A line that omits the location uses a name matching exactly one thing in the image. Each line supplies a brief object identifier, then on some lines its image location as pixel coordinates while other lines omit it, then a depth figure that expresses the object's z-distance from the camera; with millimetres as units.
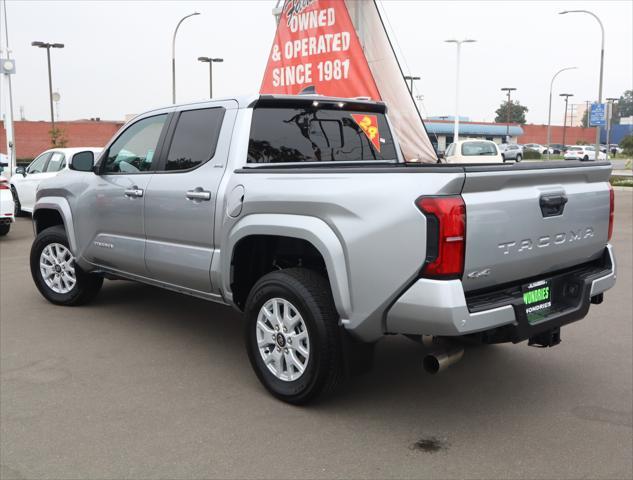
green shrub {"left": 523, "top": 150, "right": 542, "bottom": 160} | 68194
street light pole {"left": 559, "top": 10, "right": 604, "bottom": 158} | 28564
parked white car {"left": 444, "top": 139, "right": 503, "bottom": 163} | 23844
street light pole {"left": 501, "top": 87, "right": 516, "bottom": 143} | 79188
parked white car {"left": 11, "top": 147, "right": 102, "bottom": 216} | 12766
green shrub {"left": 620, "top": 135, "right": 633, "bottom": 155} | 53925
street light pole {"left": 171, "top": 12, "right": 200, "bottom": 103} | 27834
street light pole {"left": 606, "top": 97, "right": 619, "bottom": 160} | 26966
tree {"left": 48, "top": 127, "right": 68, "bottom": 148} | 38531
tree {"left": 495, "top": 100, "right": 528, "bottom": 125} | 127625
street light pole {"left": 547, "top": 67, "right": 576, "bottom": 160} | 47094
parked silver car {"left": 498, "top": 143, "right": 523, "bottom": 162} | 51775
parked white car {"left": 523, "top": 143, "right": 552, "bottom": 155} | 74125
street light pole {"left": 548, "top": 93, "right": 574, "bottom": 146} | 95388
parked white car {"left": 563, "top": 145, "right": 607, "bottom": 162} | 52481
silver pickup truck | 3252
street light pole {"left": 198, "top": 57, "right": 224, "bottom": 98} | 44750
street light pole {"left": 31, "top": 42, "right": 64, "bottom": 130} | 42000
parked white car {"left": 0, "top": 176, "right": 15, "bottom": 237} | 11075
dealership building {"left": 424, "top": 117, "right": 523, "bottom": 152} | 70844
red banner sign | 9523
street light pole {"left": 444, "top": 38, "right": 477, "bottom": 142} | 35016
